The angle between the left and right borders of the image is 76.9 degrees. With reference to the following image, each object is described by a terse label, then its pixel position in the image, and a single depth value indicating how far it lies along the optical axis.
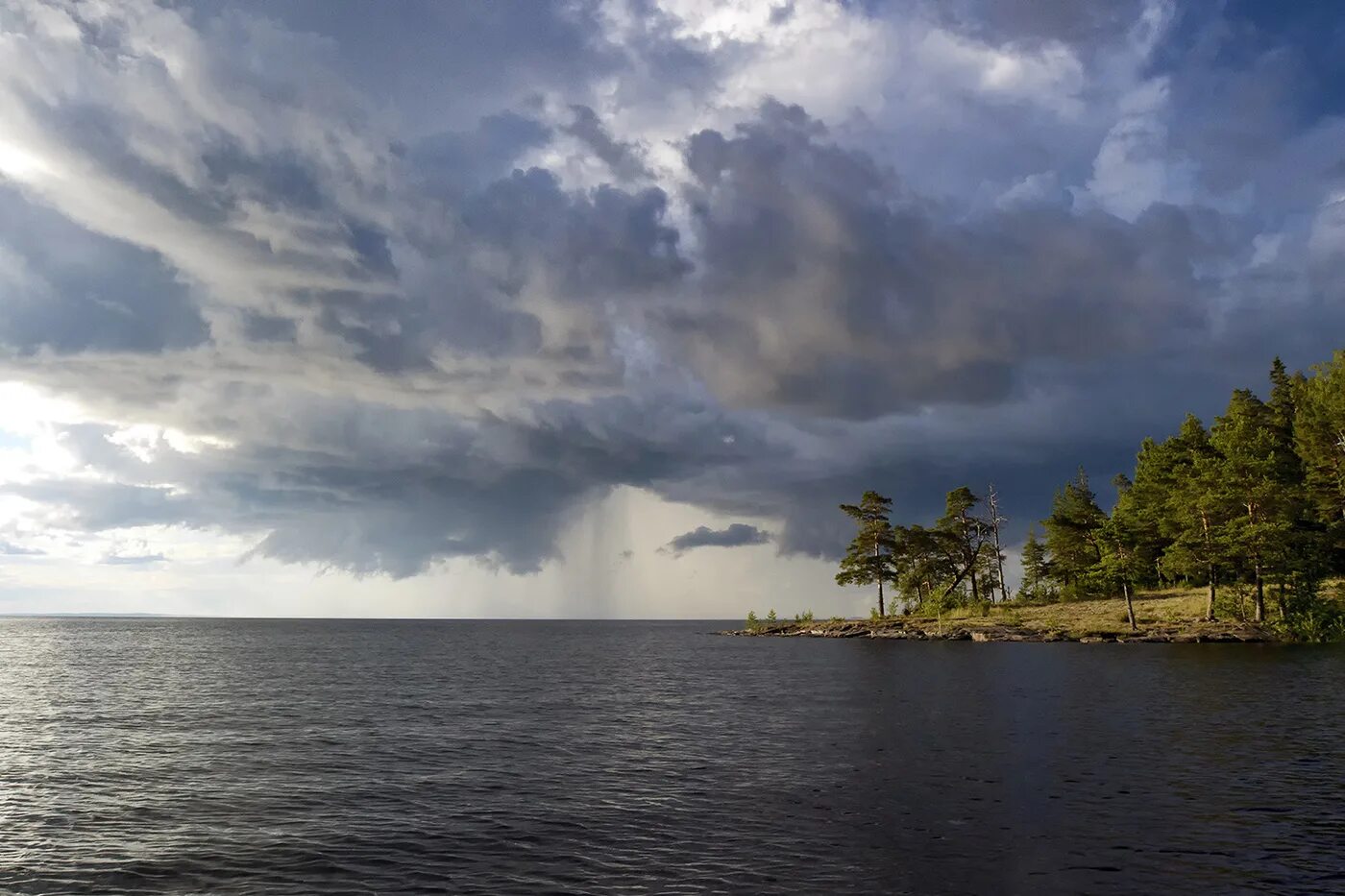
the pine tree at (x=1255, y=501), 96.00
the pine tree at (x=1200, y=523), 101.31
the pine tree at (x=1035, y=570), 151.25
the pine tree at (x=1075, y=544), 129.00
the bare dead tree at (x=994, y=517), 143.57
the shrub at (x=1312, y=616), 98.62
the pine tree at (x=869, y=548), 150.75
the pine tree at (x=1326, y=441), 108.38
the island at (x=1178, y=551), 99.88
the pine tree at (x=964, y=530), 146.00
